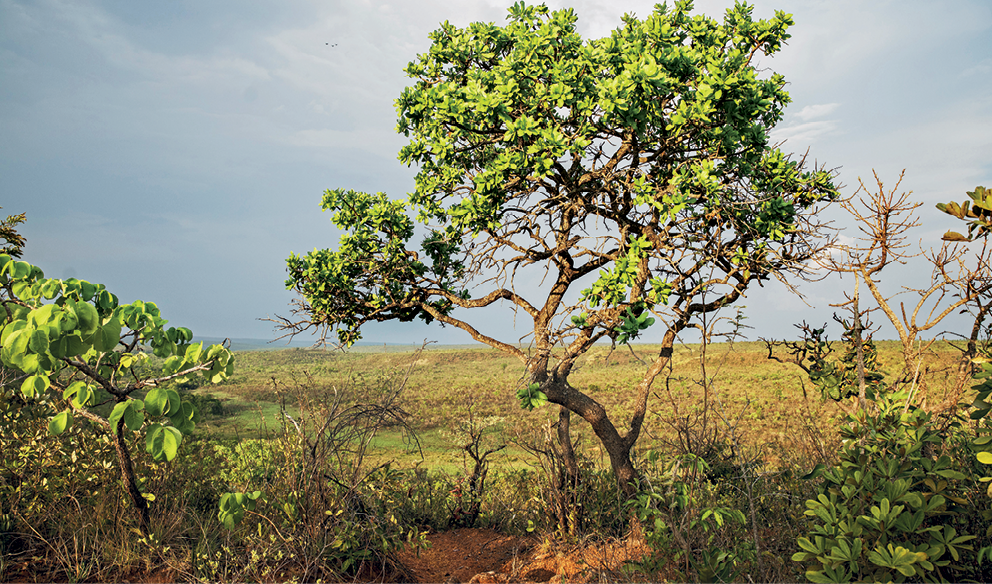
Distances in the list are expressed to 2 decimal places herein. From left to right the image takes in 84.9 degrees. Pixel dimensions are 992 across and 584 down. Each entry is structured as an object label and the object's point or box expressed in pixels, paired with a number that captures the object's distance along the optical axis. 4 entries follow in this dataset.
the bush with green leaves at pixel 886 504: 2.52
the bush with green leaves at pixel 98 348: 2.51
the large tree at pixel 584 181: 4.67
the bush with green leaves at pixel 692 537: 3.09
